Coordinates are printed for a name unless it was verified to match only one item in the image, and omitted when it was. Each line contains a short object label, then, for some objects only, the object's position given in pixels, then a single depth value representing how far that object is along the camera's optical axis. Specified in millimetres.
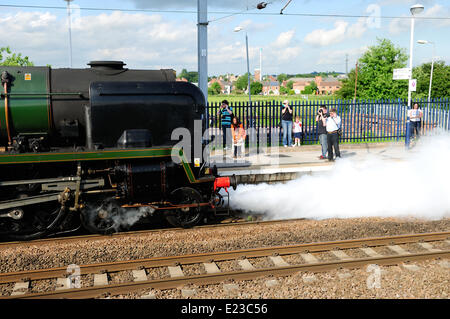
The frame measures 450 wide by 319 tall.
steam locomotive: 6949
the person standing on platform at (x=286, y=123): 14359
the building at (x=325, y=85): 158125
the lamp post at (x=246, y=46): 24344
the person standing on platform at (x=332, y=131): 12336
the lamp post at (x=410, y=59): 14678
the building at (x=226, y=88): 150762
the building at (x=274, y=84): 157500
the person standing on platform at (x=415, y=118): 15406
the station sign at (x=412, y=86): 15266
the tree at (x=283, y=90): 152150
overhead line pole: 11242
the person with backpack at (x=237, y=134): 12797
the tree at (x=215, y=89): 120994
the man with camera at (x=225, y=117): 12867
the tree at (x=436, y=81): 56531
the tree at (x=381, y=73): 48438
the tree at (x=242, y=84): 143750
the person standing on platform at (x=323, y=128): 13094
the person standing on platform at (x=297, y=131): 15258
